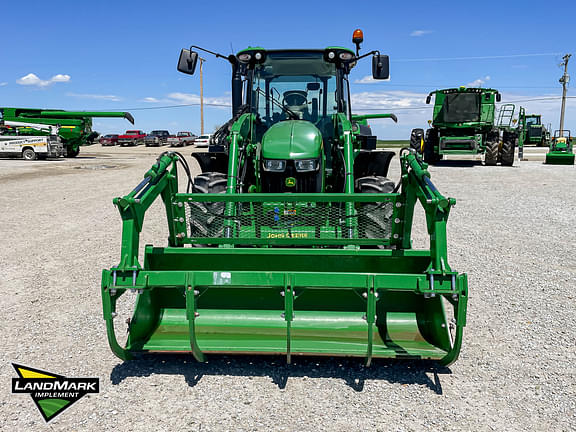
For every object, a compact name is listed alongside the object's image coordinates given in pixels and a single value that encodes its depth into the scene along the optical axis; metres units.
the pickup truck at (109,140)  43.94
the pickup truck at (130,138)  43.75
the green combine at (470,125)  18.38
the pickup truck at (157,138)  43.16
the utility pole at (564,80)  41.84
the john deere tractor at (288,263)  3.06
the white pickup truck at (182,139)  43.88
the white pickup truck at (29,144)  23.16
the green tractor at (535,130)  36.88
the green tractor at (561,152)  19.72
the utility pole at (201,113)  42.02
